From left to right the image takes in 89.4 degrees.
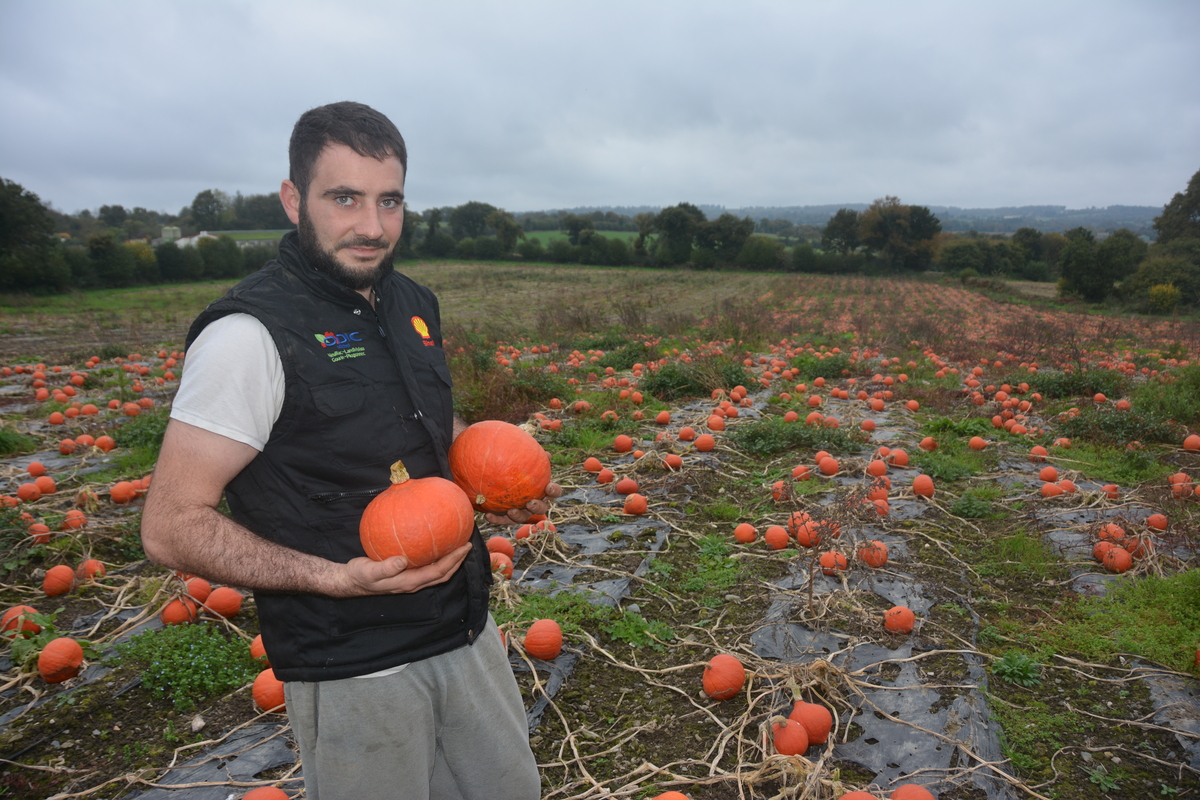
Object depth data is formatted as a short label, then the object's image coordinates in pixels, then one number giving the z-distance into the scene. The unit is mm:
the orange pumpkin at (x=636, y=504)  5699
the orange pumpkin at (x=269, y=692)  3379
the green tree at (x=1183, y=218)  42656
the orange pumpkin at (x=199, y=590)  4289
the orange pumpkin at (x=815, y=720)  3020
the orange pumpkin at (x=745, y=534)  5121
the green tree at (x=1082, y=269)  34250
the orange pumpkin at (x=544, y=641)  3701
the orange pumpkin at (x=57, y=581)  4551
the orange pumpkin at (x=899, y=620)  3789
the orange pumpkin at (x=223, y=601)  4199
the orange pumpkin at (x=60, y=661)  3551
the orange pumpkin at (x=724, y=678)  3350
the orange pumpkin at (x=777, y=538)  4891
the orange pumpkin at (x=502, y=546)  4949
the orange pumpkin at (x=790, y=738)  2898
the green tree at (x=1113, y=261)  33688
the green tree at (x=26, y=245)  29172
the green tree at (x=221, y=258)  44594
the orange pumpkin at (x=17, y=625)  3850
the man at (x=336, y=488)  1804
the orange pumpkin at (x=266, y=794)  2692
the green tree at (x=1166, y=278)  31562
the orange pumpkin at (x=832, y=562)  4391
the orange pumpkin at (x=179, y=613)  4141
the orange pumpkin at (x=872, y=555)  4516
